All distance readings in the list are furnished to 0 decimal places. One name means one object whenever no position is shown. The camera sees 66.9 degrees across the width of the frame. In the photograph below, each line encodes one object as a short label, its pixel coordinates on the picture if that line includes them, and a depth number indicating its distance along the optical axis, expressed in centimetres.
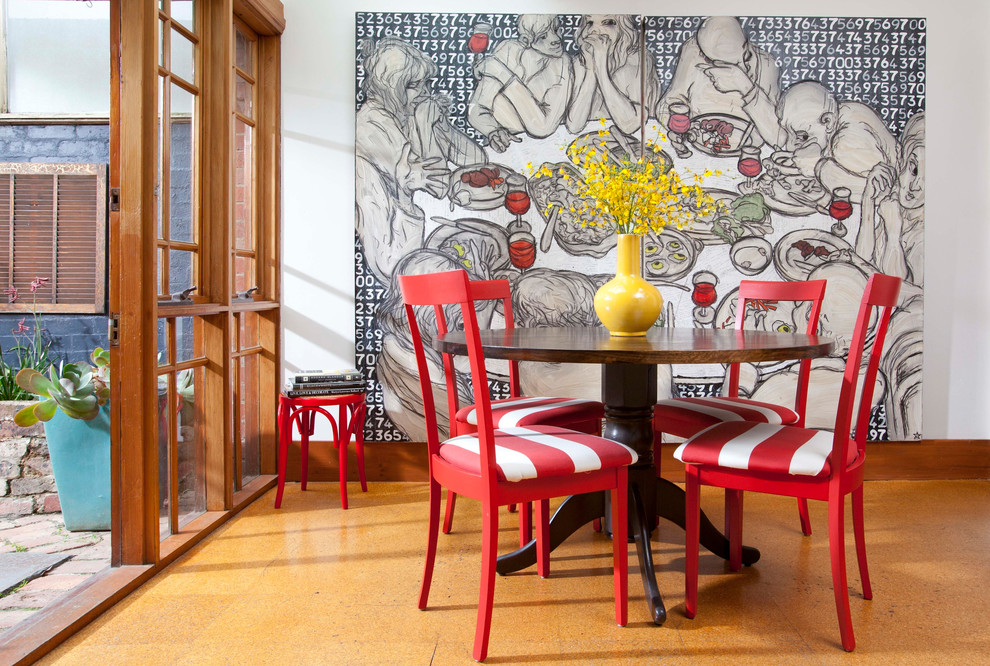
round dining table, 215
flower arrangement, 375
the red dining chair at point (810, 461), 202
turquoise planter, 302
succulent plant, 289
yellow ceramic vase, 247
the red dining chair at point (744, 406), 280
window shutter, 353
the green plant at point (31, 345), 355
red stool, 334
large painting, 380
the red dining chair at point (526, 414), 274
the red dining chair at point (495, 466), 194
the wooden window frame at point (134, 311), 246
